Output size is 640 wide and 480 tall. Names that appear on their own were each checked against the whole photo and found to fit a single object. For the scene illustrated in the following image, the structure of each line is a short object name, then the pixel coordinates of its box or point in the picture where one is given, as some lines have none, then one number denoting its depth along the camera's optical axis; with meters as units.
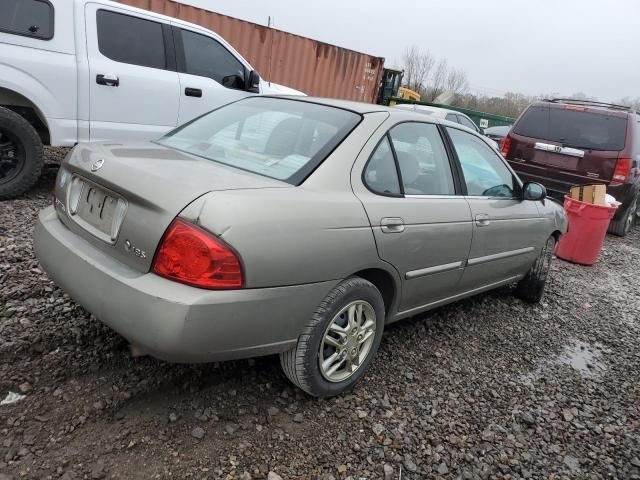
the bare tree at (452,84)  52.03
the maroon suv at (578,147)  6.95
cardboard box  5.99
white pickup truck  4.50
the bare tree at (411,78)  47.00
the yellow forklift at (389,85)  17.53
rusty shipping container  10.22
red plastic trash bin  5.96
